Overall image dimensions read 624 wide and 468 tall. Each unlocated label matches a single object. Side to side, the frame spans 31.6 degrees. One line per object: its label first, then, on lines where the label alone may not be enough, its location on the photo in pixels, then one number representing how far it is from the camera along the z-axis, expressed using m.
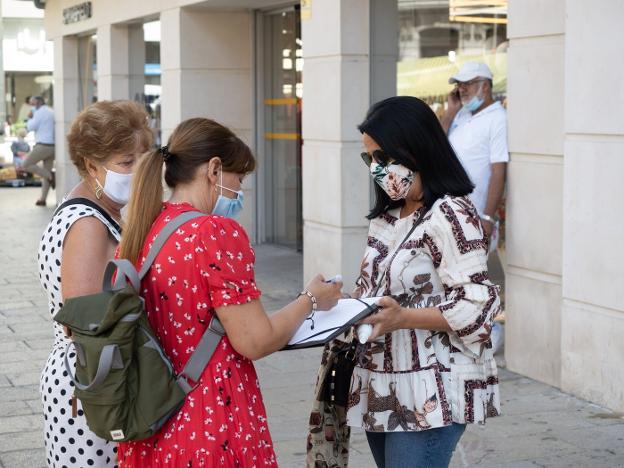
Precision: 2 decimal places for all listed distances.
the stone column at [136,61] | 17.05
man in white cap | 7.30
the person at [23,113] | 36.30
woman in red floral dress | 2.79
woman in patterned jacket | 3.14
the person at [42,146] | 21.52
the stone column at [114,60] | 16.92
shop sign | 18.02
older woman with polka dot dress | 3.35
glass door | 13.48
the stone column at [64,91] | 20.75
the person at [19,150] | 26.95
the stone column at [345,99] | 9.24
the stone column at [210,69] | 13.48
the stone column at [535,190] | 6.81
